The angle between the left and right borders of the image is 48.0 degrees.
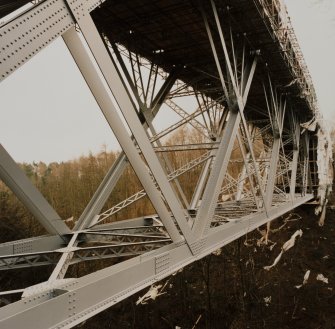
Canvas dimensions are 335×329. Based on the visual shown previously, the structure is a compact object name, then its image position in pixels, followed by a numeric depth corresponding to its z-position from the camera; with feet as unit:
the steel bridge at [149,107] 10.49
